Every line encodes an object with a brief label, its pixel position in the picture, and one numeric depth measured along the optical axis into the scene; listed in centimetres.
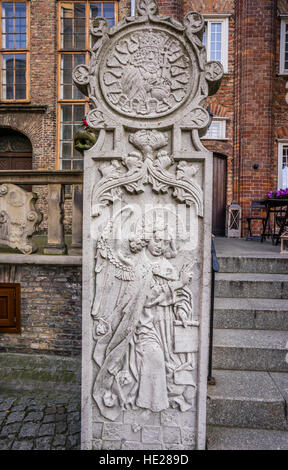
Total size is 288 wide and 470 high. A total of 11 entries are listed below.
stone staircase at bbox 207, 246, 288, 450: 193
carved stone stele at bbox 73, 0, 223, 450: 171
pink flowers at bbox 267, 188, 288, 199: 504
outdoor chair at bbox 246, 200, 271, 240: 736
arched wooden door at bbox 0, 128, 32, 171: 824
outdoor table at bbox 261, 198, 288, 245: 515
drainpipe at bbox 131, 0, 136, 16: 712
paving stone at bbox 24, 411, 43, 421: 224
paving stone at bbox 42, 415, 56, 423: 222
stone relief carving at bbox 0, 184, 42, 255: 296
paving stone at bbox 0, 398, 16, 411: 239
